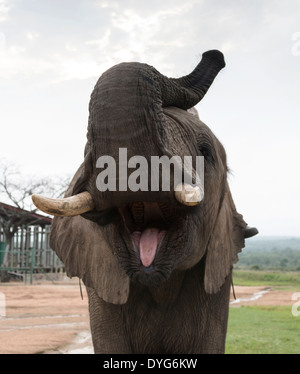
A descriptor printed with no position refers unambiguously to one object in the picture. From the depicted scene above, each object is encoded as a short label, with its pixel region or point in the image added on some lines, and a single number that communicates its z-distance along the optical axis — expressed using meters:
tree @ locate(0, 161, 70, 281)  25.41
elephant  2.22
